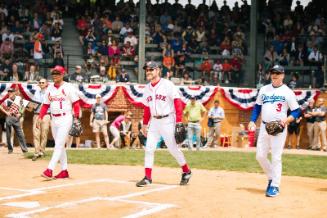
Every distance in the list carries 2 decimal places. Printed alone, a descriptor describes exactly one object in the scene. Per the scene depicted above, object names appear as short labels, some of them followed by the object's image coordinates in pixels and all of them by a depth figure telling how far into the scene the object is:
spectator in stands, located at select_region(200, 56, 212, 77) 23.89
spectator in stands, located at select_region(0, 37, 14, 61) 22.75
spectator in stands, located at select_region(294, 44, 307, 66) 24.03
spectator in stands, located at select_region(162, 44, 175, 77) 23.50
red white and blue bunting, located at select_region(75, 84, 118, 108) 21.70
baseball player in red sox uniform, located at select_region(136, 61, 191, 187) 9.63
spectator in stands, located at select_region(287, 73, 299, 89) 22.84
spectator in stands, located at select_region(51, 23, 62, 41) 23.97
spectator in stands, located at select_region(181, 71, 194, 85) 22.91
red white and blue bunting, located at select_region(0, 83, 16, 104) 20.94
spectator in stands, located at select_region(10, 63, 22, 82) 21.64
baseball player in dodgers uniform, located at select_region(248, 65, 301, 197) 8.80
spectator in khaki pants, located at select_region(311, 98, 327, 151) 21.50
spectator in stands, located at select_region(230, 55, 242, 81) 24.12
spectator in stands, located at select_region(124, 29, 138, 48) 24.56
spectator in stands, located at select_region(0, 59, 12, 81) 21.77
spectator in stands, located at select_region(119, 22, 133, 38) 25.03
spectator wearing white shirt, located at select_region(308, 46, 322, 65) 23.70
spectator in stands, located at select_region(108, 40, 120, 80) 22.97
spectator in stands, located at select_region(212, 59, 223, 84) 23.91
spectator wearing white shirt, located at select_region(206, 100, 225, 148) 21.33
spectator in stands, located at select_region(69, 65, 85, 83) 21.97
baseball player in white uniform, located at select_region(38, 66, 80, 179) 10.44
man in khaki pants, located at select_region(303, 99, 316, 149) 21.81
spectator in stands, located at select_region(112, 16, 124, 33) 25.28
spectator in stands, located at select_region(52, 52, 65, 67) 22.31
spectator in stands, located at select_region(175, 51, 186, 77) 23.75
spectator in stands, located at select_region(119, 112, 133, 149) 21.34
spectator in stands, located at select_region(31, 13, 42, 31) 24.43
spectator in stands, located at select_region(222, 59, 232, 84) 24.03
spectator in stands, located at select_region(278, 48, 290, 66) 24.19
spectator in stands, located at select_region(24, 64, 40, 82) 21.69
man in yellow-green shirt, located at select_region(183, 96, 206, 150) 19.48
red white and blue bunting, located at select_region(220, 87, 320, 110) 23.03
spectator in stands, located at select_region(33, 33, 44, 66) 22.77
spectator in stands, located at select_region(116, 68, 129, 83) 22.75
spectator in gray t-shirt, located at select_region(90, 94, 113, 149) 20.89
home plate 7.70
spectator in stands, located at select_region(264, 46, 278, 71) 24.44
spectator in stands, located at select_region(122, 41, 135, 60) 24.27
